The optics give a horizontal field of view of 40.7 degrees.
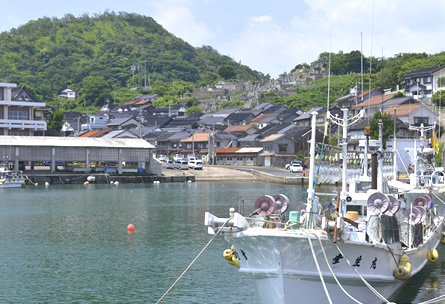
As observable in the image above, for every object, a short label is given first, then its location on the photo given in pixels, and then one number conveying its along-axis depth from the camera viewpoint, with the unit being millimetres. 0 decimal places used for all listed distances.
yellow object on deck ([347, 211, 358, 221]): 23328
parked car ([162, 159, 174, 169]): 96381
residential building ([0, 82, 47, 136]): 89000
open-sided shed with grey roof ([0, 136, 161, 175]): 77500
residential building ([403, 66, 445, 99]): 112812
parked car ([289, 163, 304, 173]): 88200
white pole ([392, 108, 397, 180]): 31119
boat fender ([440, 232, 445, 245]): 32681
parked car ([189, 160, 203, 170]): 93512
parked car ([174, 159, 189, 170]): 94375
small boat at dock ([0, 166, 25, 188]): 72750
